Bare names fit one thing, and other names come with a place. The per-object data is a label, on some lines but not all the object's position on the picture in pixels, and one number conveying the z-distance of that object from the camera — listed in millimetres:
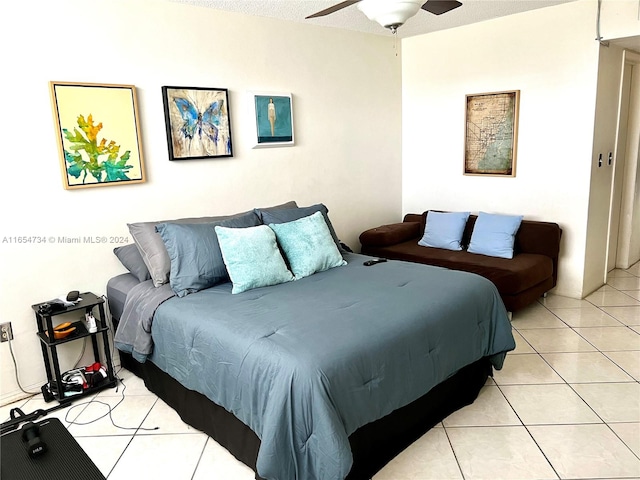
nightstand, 2756
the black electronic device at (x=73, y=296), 2904
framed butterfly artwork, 3404
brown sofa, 3729
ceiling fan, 2207
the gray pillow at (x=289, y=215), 3352
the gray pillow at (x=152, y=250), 2939
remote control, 3304
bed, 1874
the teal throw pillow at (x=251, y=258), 2834
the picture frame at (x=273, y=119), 3898
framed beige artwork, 4395
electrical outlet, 2820
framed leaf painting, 2920
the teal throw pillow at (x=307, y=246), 3111
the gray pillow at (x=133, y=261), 3092
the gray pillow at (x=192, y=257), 2830
